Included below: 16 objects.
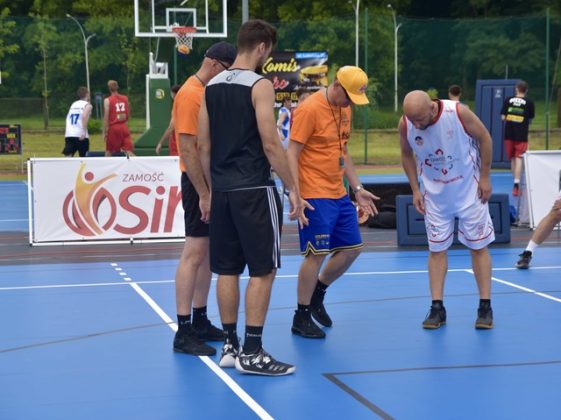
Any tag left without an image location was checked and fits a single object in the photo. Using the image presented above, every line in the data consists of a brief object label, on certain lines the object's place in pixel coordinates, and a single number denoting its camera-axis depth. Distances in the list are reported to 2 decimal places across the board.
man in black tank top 6.71
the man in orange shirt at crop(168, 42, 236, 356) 7.41
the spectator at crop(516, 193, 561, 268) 10.62
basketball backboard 25.53
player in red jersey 21.98
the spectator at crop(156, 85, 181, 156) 19.22
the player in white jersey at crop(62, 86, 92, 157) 22.61
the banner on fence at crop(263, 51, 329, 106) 27.33
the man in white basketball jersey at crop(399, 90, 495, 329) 8.02
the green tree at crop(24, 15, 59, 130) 31.62
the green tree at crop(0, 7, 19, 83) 31.05
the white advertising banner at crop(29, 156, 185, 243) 13.81
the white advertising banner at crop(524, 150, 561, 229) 14.91
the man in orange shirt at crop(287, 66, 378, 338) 7.86
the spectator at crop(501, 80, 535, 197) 20.59
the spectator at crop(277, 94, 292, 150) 21.67
